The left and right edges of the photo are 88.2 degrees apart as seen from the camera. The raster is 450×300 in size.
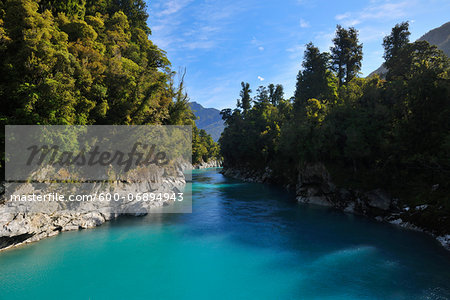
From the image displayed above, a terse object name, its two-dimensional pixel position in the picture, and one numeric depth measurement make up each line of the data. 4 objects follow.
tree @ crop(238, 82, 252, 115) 74.00
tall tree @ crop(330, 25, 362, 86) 46.00
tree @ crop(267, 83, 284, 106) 75.25
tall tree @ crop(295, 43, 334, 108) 46.34
